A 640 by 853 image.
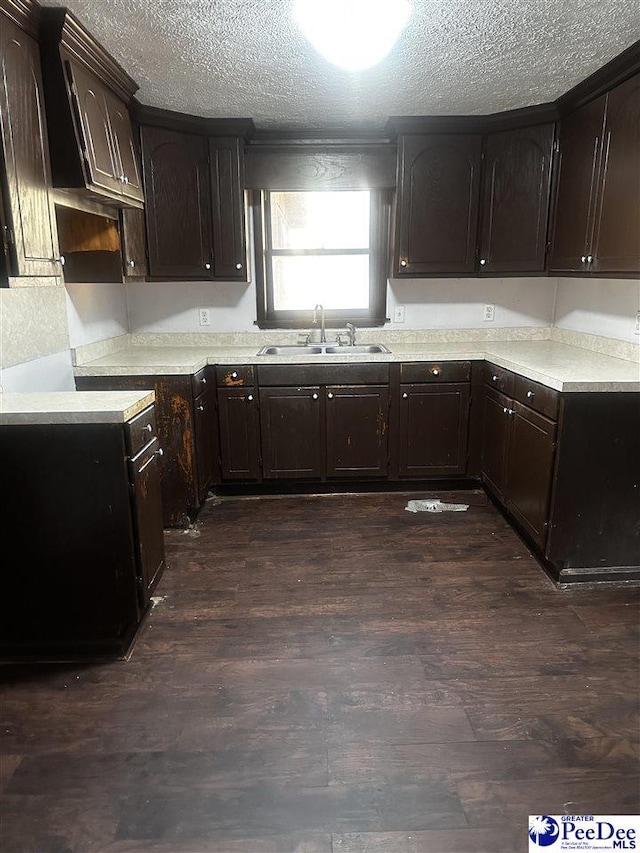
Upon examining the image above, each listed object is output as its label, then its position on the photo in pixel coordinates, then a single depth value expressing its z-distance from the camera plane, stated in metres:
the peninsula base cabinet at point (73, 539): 1.93
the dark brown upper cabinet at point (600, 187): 2.47
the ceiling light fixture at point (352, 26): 1.85
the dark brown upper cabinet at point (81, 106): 2.07
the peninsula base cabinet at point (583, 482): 2.35
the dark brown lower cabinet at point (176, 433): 2.96
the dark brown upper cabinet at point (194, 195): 3.15
